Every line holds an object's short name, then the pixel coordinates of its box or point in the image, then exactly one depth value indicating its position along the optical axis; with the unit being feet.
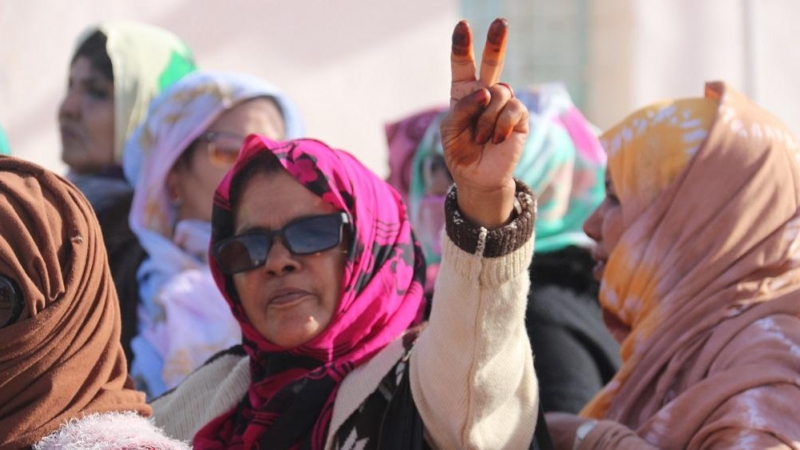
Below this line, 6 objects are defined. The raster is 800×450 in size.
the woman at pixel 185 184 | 30.04
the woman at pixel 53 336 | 18.42
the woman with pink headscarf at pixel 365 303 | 18.19
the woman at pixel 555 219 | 26.78
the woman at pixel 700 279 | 20.93
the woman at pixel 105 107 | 35.29
